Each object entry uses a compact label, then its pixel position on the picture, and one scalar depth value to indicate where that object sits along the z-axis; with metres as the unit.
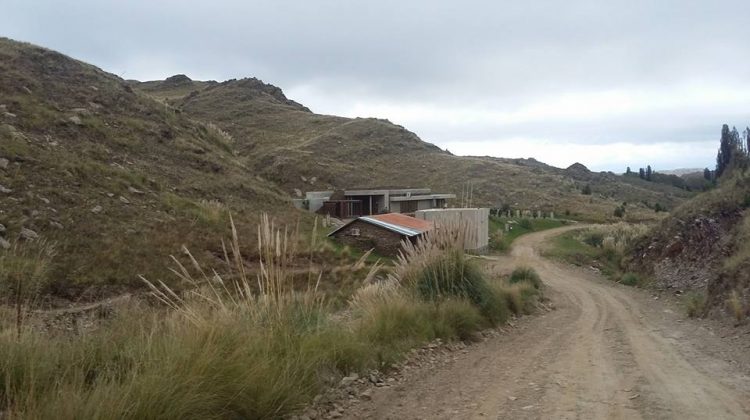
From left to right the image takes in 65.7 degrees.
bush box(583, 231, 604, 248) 48.25
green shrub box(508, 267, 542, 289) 21.38
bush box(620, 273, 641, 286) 27.27
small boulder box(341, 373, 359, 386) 6.54
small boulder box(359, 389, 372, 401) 6.41
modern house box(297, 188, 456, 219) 53.06
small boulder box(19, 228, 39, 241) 17.28
